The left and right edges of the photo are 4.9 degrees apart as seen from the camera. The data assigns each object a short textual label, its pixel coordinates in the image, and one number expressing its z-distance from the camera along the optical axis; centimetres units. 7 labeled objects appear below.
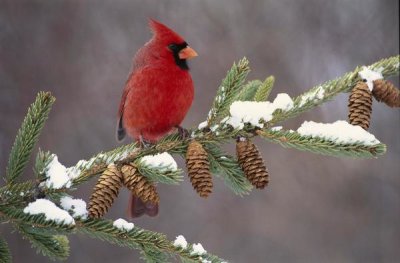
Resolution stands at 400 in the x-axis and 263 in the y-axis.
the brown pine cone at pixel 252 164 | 406
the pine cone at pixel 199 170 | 405
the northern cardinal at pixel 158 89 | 435
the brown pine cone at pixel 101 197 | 404
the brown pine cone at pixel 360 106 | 408
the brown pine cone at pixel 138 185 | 405
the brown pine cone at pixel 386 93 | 410
